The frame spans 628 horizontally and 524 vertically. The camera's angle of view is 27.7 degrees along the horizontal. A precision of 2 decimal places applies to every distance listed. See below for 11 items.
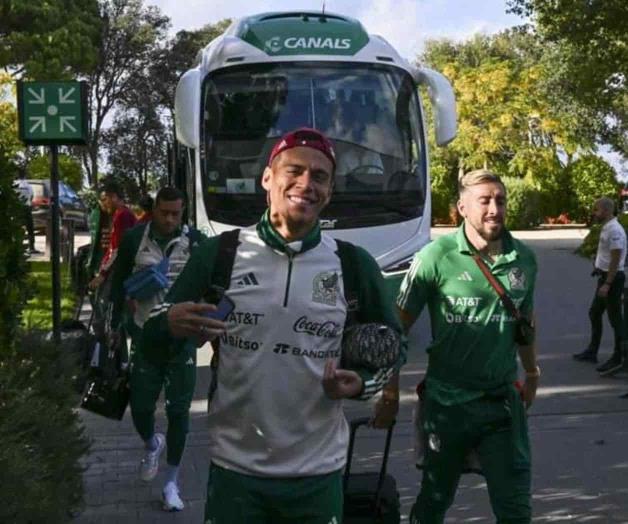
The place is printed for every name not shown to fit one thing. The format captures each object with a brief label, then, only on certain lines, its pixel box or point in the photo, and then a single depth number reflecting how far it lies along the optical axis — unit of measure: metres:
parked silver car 36.94
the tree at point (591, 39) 23.11
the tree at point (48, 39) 45.47
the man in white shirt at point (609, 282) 12.36
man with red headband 3.78
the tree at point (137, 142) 63.06
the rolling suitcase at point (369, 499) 5.11
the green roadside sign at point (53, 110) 10.17
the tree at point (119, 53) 58.88
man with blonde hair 5.36
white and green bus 14.10
